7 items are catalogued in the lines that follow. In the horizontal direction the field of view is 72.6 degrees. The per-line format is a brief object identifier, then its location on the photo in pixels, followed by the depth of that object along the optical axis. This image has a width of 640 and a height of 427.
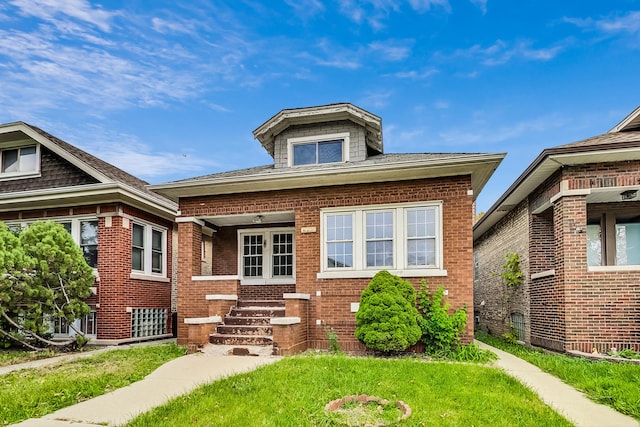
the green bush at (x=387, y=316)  8.42
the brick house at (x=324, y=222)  9.51
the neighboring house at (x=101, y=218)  12.05
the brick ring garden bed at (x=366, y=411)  4.69
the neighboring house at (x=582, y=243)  8.55
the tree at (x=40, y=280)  9.96
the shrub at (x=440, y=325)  8.94
